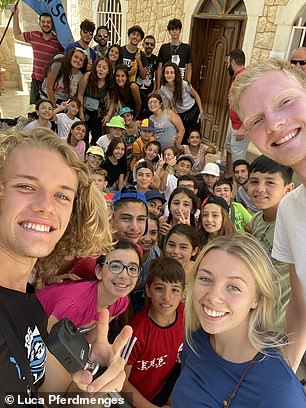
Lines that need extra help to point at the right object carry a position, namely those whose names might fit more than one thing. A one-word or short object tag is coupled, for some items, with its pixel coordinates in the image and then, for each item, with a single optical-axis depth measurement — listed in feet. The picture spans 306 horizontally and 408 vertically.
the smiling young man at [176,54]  17.74
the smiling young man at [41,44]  16.65
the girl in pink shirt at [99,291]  5.06
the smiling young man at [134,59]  17.56
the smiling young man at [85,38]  16.11
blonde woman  3.79
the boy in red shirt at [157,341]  5.65
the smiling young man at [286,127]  4.11
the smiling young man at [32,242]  3.08
